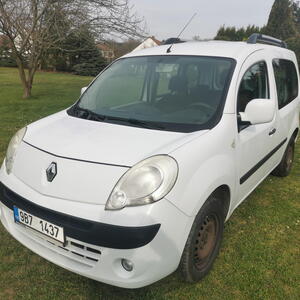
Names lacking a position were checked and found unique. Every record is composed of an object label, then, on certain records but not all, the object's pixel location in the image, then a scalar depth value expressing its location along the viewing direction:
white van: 1.91
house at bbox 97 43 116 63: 31.67
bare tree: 10.47
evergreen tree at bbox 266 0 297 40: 45.88
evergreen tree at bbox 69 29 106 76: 31.70
